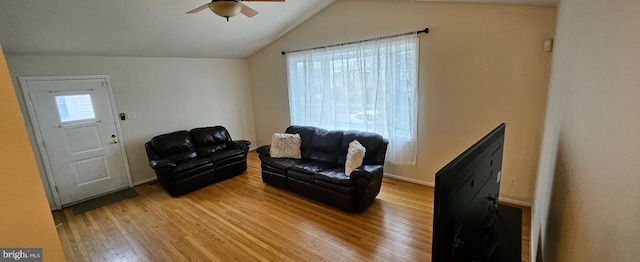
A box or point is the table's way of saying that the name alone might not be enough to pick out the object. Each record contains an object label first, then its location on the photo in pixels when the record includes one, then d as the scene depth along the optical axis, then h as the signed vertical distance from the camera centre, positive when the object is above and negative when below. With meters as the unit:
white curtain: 3.57 +0.01
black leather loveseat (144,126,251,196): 3.80 -0.96
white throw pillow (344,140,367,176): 3.25 -0.88
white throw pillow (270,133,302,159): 4.03 -0.84
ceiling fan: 2.35 +0.83
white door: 3.48 -0.41
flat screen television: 0.73 -0.43
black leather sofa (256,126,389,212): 3.04 -1.05
